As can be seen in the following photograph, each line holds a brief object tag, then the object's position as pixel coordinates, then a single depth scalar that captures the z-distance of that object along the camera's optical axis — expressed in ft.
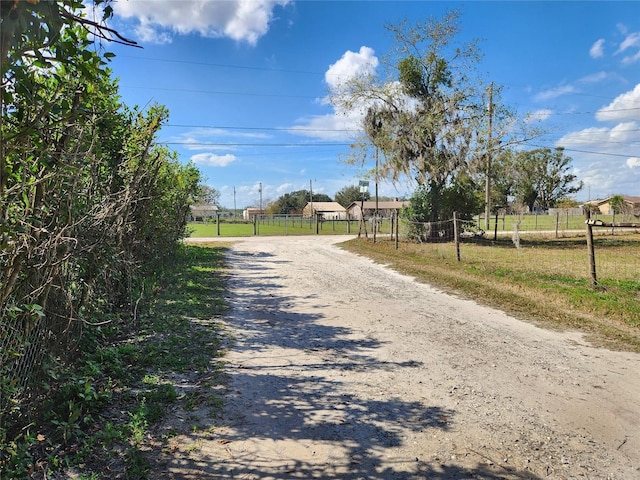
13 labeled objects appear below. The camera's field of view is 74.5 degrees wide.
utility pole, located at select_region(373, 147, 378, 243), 65.21
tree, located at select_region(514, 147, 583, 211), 205.67
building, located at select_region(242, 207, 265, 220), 300.40
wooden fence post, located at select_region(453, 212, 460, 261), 39.34
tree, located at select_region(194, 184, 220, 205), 282.30
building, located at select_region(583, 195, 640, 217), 100.69
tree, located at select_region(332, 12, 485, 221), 67.05
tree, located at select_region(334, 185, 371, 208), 308.81
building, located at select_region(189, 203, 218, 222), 189.87
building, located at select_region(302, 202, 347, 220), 278.99
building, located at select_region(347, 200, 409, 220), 260.54
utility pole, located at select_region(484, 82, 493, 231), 66.64
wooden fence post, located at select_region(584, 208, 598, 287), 25.88
